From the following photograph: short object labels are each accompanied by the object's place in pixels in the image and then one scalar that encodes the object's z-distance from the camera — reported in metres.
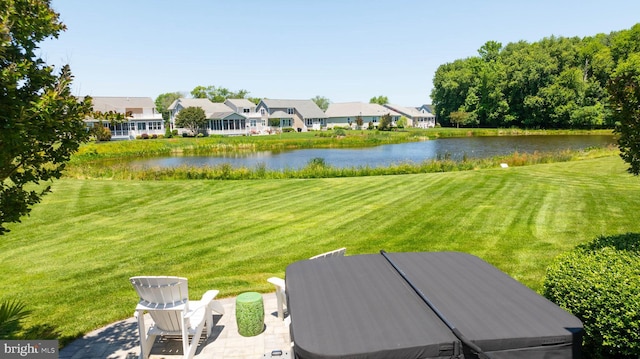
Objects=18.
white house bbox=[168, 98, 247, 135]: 70.62
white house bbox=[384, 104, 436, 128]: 99.19
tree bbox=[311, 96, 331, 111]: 177.56
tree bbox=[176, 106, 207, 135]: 65.19
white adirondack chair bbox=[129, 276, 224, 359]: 5.32
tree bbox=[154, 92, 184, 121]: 127.72
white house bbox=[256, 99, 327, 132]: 80.19
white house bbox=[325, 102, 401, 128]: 89.91
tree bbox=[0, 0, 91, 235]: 3.58
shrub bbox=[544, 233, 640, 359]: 4.49
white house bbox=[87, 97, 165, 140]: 63.89
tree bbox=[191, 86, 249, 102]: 126.91
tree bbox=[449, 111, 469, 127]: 83.71
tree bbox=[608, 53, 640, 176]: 5.49
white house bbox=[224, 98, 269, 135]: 76.19
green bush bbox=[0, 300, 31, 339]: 4.18
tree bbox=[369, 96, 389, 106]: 157.88
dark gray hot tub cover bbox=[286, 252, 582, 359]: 3.17
